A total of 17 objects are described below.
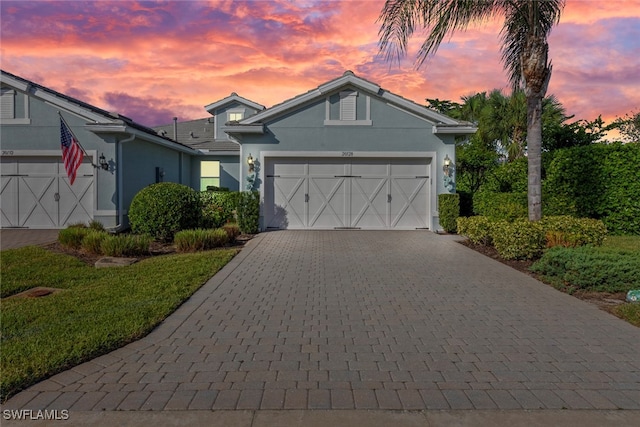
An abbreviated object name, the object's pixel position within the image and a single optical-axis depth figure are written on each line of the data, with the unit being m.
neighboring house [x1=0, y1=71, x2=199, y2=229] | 14.56
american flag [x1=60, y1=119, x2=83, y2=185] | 13.64
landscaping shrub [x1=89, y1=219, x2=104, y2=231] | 13.07
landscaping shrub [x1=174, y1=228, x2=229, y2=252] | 10.87
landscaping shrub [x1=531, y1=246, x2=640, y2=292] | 6.62
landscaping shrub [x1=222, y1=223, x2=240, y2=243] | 12.17
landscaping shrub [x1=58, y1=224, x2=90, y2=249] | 10.82
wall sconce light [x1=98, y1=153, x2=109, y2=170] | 14.65
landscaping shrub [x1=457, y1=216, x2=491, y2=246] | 11.05
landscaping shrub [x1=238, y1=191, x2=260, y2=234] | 14.06
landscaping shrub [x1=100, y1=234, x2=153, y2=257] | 9.90
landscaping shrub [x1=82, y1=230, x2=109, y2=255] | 10.30
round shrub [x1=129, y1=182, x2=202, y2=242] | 11.63
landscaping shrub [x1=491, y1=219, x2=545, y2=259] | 9.09
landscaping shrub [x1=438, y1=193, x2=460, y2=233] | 14.20
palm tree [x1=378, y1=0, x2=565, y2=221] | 9.91
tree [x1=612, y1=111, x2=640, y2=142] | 25.52
